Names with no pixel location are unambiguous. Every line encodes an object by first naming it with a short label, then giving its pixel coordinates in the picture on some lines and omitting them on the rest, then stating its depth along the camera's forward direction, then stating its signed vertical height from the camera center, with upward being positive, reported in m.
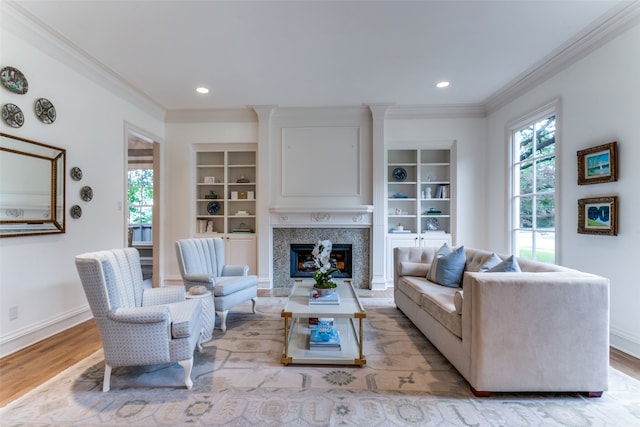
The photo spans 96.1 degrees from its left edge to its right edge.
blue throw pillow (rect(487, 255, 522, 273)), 2.19 -0.40
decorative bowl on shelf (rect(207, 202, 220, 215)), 5.11 +0.10
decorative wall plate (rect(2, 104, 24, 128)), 2.42 +0.84
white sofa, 1.79 -0.74
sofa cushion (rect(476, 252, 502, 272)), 2.63 -0.45
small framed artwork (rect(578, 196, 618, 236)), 2.56 -0.01
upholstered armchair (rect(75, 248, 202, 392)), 1.91 -0.77
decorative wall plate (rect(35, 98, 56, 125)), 2.72 +0.99
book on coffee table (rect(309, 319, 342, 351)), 2.42 -1.07
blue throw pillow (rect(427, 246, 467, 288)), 2.99 -0.57
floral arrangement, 2.73 -0.50
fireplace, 4.81 -0.50
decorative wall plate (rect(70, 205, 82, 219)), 3.09 +0.03
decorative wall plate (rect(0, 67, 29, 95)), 2.42 +1.15
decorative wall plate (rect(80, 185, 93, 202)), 3.23 +0.23
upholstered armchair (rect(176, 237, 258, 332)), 2.98 -0.70
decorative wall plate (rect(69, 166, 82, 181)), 3.10 +0.44
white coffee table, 2.24 -1.14
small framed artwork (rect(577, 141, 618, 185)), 2.57 +0.49
